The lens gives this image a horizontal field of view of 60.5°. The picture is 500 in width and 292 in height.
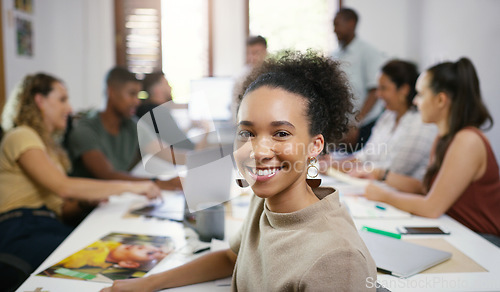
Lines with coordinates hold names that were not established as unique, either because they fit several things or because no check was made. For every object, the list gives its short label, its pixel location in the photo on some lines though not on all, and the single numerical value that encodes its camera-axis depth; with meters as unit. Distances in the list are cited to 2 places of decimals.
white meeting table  0.97
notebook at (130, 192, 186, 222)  1.56
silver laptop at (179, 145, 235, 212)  1.30
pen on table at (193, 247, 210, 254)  1.19
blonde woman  1.55
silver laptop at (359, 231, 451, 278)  1.03
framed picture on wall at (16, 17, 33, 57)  3.69
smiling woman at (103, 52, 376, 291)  0.70
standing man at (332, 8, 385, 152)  3.75
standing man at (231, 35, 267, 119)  3.67
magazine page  1.04
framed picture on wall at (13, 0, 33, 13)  3.69
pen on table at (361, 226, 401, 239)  1.24
